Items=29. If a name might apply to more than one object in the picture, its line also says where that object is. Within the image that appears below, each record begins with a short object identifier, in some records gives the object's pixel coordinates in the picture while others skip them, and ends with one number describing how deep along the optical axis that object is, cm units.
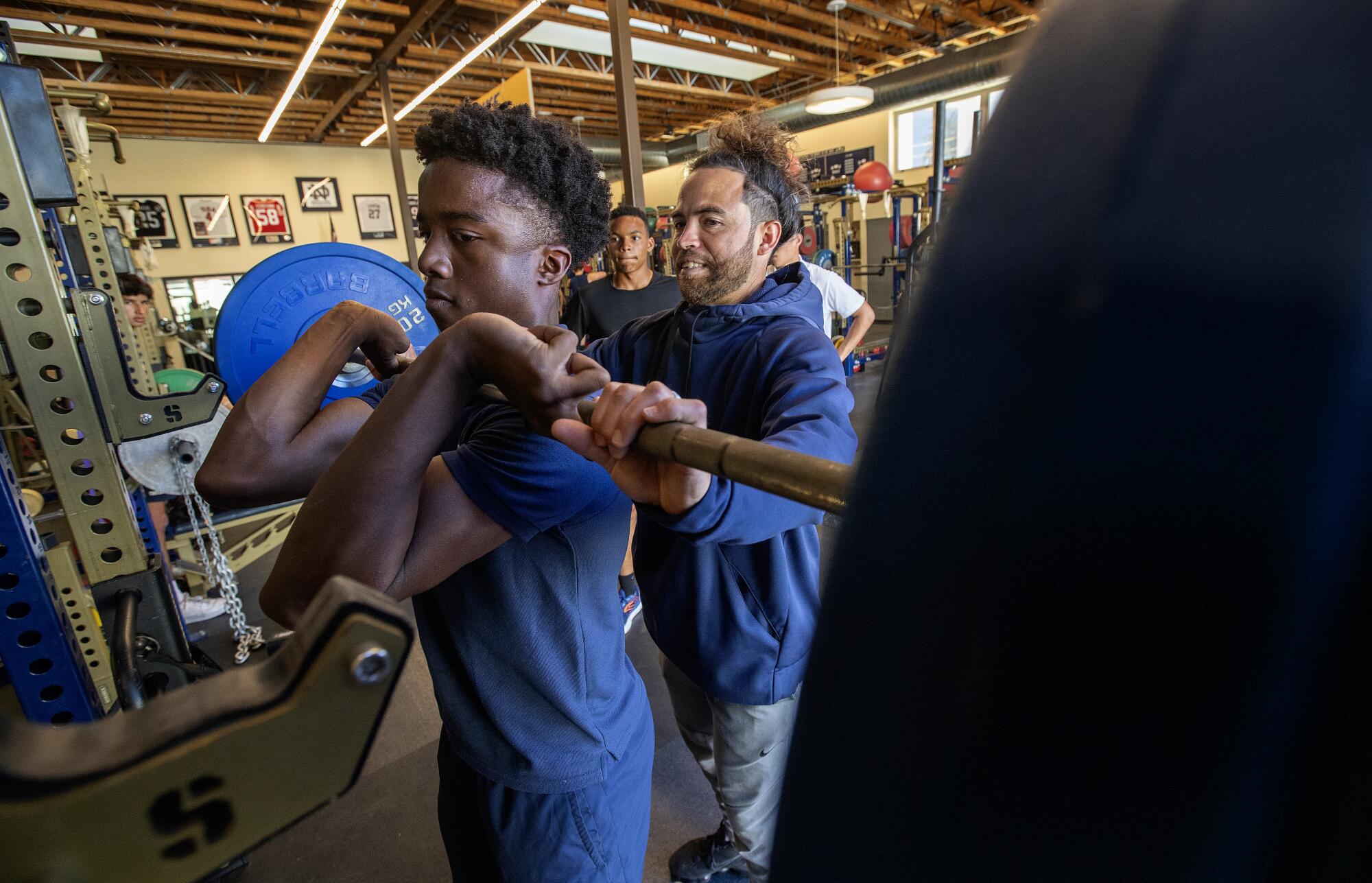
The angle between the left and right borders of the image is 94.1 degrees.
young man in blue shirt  72
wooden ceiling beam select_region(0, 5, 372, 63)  566
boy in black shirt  281
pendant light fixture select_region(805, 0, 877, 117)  644
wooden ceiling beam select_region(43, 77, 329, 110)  712
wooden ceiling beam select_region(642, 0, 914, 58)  674
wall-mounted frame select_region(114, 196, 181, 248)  967
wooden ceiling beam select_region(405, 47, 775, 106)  742
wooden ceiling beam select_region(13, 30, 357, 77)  610
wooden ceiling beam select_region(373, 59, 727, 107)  794
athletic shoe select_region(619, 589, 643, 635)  264
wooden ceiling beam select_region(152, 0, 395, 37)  578
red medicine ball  659
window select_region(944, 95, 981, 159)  967
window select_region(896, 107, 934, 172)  1029
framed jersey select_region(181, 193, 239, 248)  1012
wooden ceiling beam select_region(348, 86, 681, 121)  909
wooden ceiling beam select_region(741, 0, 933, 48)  693
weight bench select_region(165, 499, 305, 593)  250
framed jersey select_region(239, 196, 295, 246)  1058
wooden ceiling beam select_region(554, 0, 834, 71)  679
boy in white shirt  307
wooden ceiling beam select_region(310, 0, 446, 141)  600
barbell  164
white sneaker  283
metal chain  184
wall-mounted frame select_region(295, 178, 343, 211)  1095
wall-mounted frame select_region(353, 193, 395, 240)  1154
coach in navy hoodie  96
